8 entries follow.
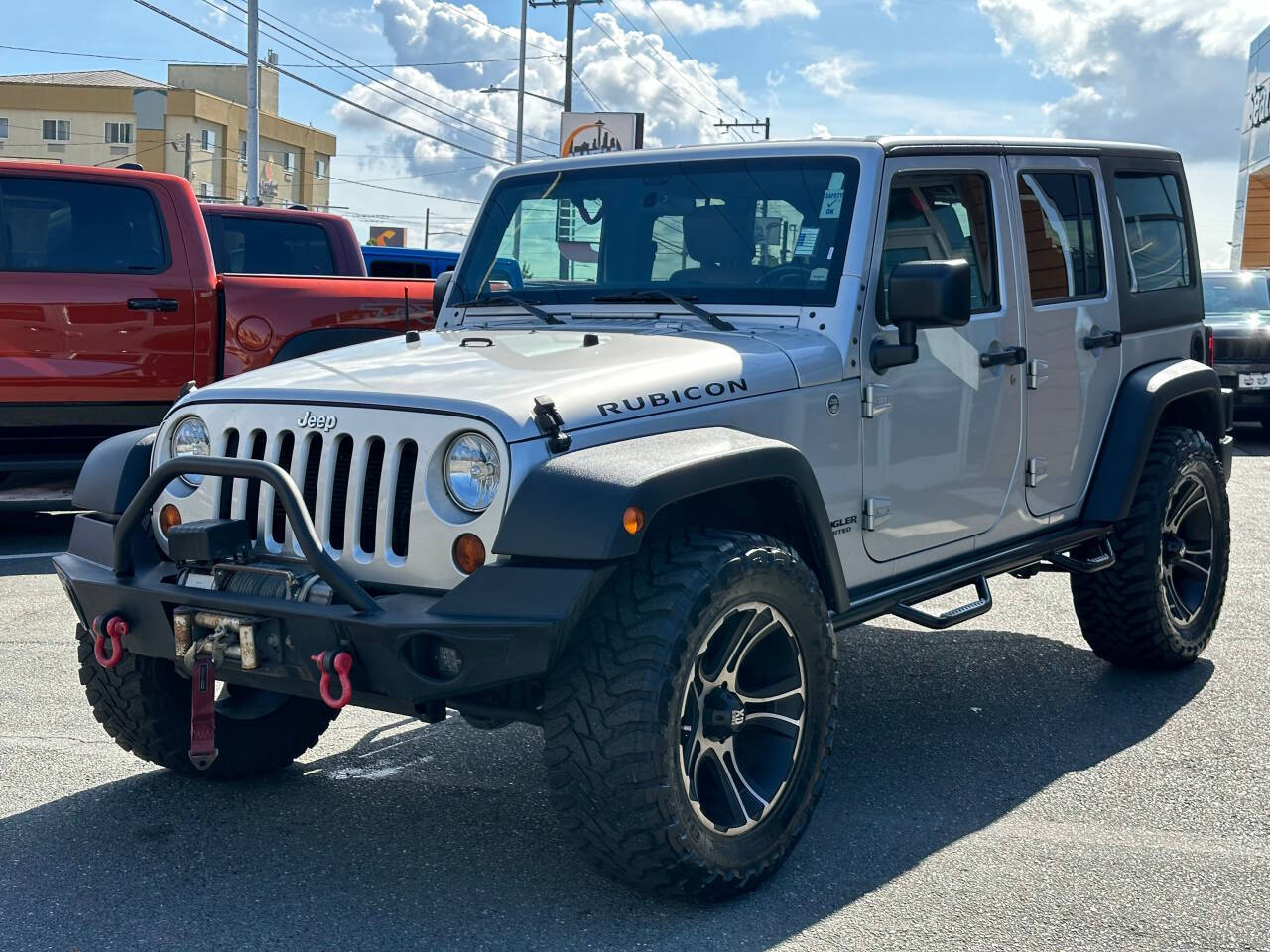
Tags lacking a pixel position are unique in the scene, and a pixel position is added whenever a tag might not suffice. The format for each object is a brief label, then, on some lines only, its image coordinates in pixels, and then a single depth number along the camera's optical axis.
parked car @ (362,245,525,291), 15.95
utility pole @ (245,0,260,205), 28.27
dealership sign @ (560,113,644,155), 27.48
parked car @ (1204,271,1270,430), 15.06
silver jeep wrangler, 3.44
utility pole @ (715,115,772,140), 65.50
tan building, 71.75
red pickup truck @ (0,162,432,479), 8.54
